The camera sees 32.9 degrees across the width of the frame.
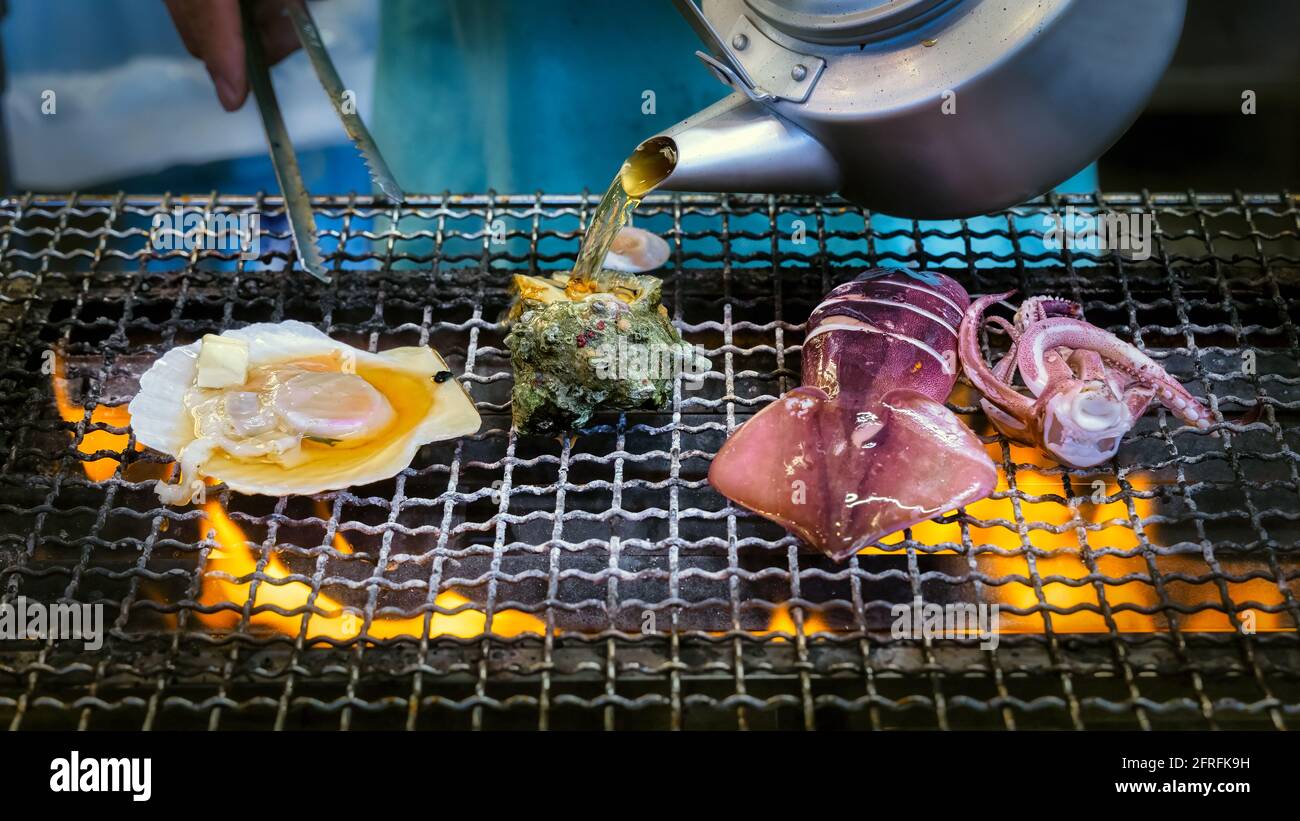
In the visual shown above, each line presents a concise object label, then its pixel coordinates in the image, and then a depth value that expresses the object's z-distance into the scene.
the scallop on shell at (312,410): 0.89
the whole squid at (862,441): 0.85
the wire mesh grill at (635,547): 0.81
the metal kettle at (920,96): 0.87
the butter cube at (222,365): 0.92
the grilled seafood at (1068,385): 0.88
